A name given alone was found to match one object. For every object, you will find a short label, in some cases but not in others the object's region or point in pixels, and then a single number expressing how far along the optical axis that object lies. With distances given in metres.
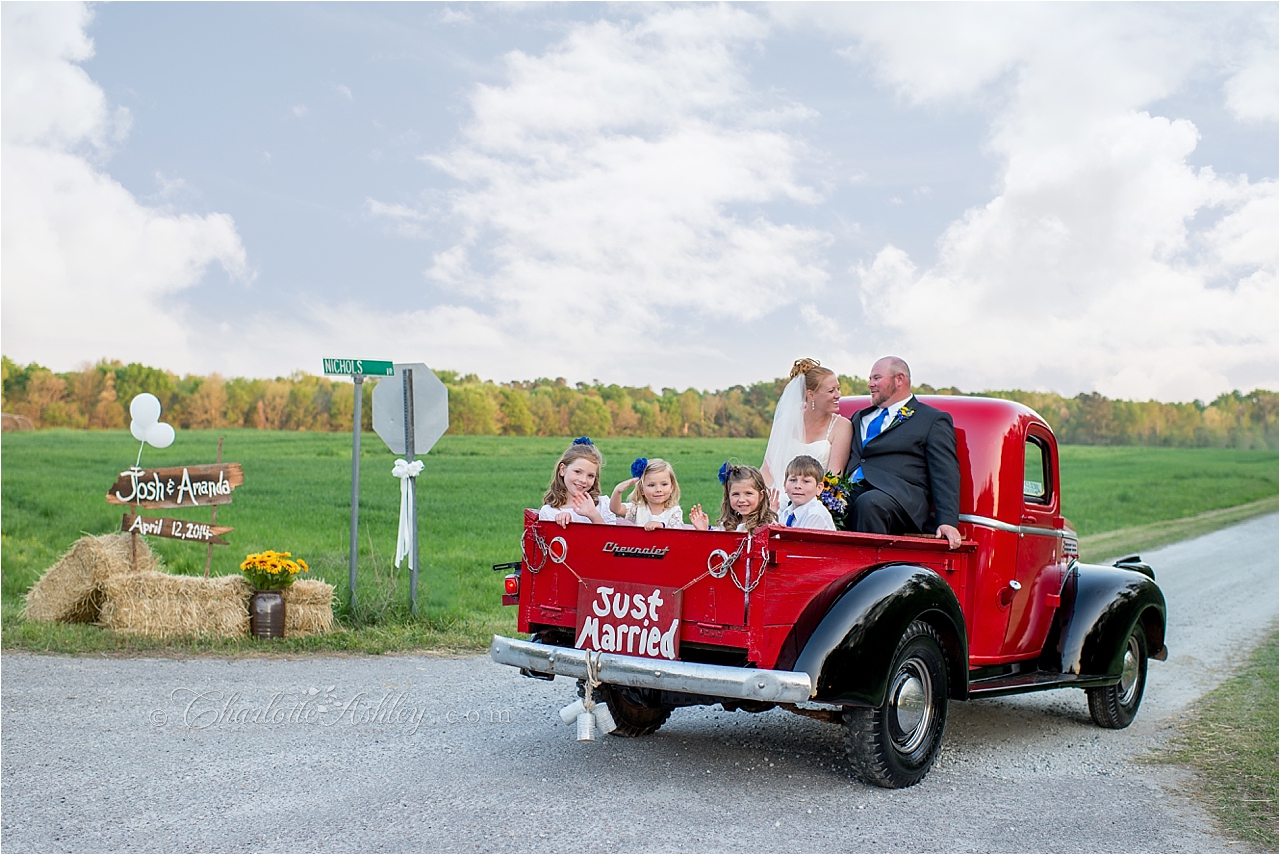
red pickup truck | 4.62
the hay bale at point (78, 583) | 9.25
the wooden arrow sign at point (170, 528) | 9.52
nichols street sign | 9.48
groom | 5.72
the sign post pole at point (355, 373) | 9.49
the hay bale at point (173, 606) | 8.70
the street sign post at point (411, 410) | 10.01
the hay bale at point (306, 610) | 9.01
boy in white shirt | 5.43
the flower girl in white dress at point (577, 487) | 5.71
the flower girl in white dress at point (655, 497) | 5.56
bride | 6.28
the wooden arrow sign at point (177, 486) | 9.81
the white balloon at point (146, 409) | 10.39
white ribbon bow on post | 9.74
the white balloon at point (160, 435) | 10.38
